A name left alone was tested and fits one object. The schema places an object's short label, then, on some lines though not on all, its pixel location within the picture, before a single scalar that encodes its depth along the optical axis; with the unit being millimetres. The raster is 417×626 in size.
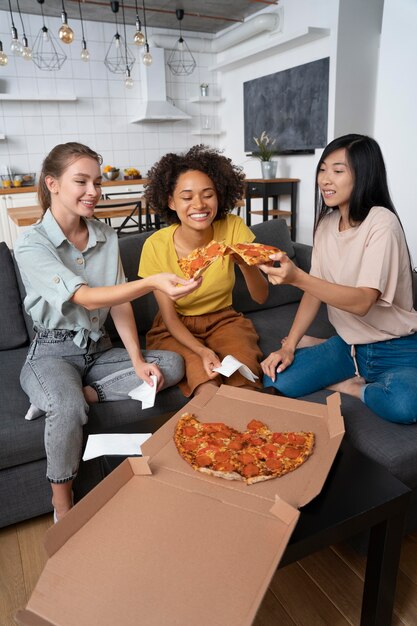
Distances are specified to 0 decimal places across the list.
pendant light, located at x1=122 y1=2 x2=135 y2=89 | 5156
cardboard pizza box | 765
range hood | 6051
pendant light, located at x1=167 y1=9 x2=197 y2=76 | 6324
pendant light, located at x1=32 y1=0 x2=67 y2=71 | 5559
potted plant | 5344
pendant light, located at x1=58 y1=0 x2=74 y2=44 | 3639
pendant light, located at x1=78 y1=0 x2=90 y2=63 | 4348
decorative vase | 5336
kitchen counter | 5152
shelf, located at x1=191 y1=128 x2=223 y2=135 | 6691
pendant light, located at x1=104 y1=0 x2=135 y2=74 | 5957
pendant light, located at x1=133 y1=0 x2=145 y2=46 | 4062
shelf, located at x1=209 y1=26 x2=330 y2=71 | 4624
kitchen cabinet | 5180
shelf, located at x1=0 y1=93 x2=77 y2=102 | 5367
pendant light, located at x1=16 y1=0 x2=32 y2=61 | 4184
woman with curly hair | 1826
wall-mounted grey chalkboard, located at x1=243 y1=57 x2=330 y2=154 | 4895
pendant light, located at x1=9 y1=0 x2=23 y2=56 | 3788
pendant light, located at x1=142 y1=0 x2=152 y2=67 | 4512
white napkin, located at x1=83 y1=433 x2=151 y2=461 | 1183
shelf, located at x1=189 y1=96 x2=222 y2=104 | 6426
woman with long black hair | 1503
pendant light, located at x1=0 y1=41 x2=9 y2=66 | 4004
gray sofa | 1392
